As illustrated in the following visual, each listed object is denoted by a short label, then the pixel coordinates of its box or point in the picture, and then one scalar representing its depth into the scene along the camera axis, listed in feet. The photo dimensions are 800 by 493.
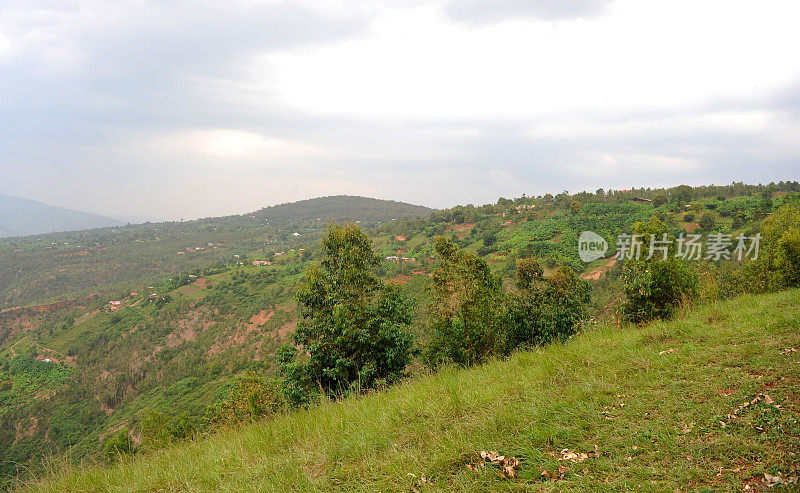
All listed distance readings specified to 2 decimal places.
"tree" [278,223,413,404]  37.81
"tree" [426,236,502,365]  44.57
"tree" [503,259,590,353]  49.88
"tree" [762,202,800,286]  61.26
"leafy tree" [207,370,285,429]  68.33
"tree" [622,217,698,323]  40.14
